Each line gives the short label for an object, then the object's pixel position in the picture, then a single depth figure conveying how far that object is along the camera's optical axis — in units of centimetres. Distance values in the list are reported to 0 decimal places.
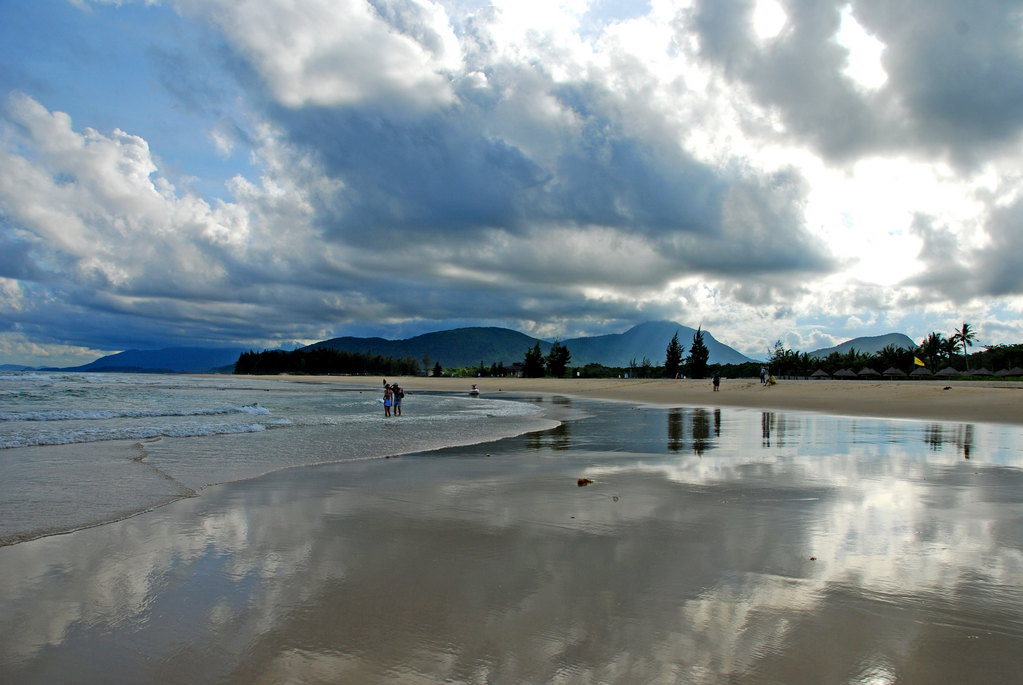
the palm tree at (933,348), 9852
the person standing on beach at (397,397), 2790
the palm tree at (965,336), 10781
